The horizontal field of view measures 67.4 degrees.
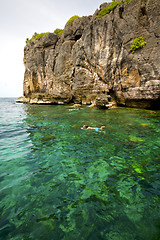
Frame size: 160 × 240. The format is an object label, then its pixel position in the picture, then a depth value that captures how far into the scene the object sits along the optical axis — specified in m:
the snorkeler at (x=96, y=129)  9.48
